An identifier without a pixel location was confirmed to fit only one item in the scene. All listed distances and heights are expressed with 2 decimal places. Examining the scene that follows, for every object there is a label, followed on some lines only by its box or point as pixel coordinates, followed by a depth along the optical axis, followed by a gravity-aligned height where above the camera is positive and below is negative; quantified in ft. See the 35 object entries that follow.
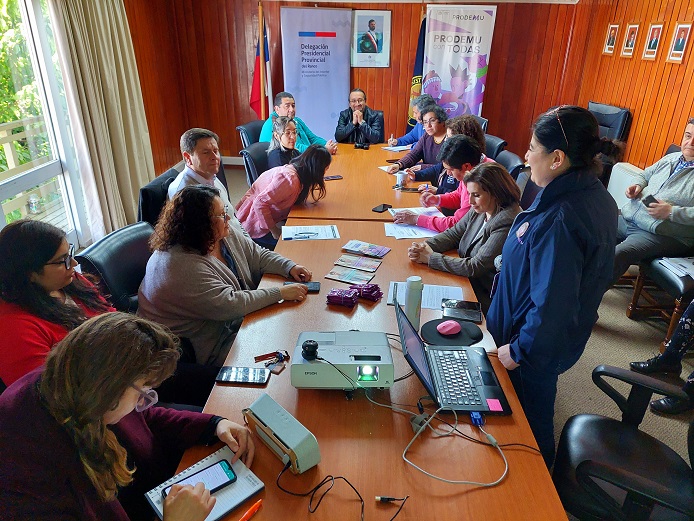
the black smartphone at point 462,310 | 6.08 -3.07
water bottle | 5.37 -2.59
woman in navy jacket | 4.60 -1.74
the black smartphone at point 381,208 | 10.03 -3.02
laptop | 4.52 -3.06
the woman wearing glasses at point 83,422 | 2.90 -2.19
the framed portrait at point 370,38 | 18.63 +0.61
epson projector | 4.48 -2.72
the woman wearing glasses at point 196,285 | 5.92 -2.72
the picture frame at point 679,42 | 12.45 +0.45
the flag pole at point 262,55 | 18.33 -0.08
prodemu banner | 17.99 +0.04
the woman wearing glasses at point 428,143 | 13.01 -2.30
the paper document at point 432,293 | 6.43 -3.11
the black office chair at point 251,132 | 13.99 -2.24
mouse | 5.66 -3.00
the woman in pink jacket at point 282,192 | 9.75 -2.67
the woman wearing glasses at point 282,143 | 11.97 -2.16
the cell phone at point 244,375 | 4.89 -3.11
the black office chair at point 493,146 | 13.01 -2.30
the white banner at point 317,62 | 18.35 -0.30
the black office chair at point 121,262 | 6.18 -2.67
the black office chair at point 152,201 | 8.34 -2.46
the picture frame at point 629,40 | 14.90 +0.56
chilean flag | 18.88 -1.13
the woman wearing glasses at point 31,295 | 4.50 -2.30
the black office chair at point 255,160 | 12.11 -2.58
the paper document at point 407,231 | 8.70 -3.05
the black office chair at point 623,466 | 4.11 -3.89
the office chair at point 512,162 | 11.39 -2.39
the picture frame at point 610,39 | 16.20 +0.64
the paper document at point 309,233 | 8.61 -3.07
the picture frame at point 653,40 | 13.64 +0.52
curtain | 12.11 -1.44
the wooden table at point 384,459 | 3.60 -3.16
